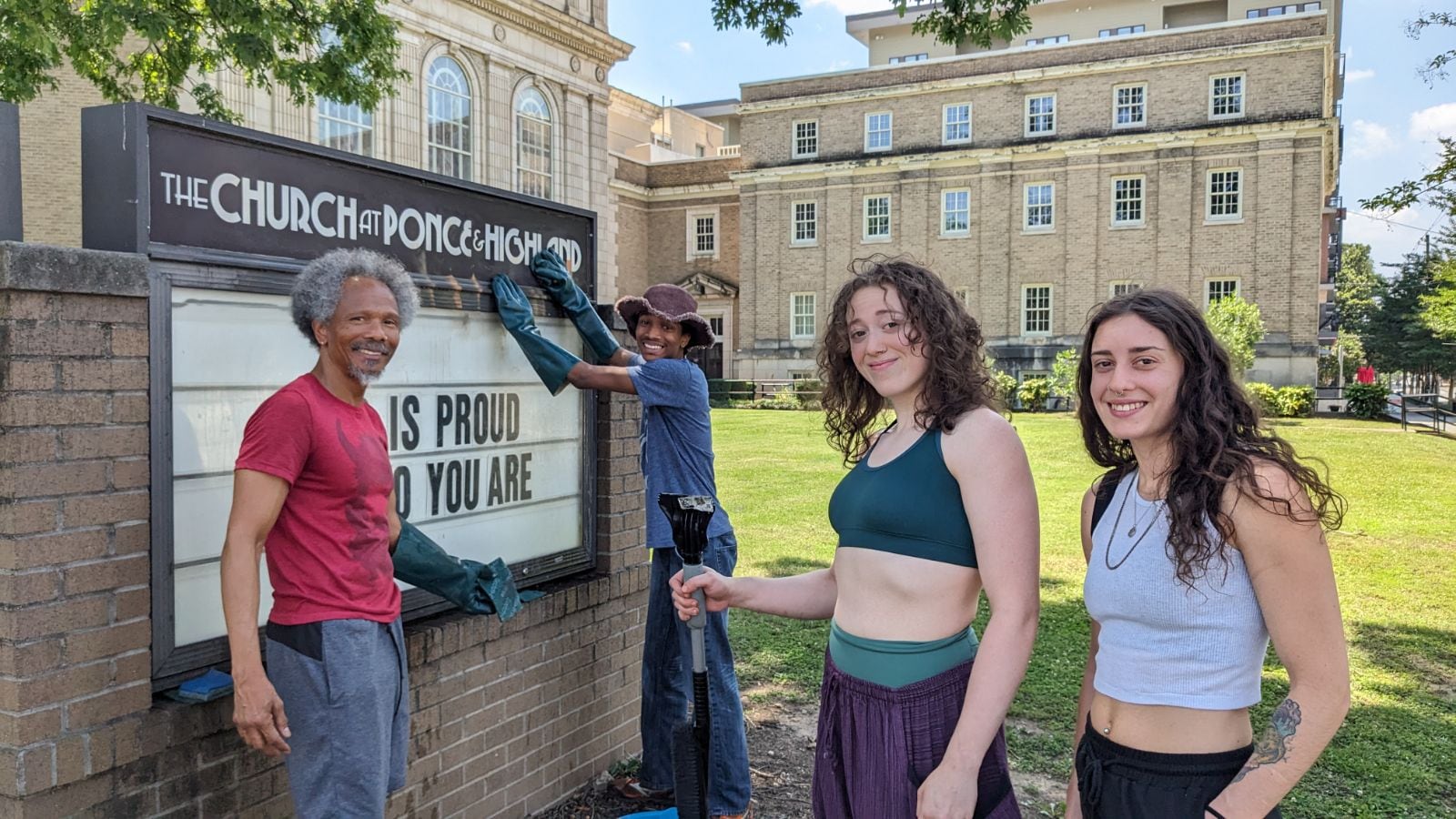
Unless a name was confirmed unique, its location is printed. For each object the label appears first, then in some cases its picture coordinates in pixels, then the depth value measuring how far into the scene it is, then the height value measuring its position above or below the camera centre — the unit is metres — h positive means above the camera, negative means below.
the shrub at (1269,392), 28.91 -0.23
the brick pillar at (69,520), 2.43 -0.37
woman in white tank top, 2.03 -0.44
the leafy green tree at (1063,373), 30.33 +0.30
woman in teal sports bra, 2.27 -0.46
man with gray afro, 2.46 -0.48
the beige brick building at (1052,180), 35.69 +7.81
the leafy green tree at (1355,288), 64.50 +7.11
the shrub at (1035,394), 32.66 -0.38
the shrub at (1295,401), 30.72 -0.50
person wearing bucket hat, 4.07 -0.30
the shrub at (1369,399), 29.98 -0.41
